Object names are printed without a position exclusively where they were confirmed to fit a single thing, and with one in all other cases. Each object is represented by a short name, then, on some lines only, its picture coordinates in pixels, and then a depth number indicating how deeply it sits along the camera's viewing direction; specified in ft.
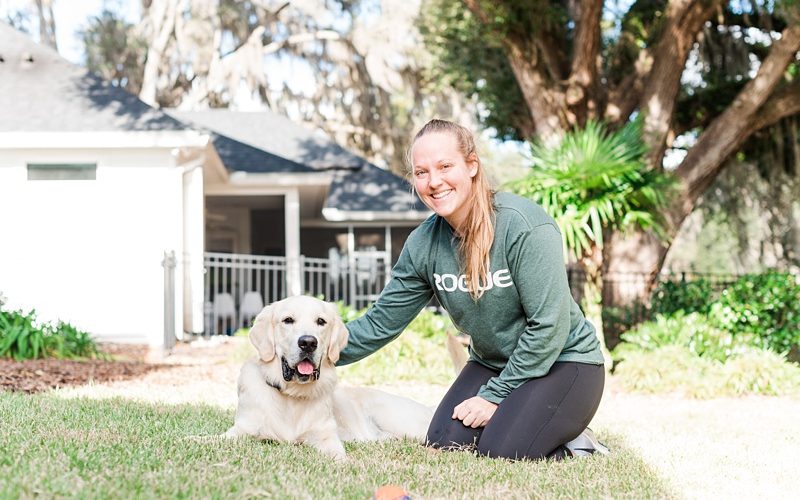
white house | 36.14
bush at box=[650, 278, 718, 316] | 34.42
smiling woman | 12.66
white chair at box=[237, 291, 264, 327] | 44.32
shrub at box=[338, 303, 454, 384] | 26.68
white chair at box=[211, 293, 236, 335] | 42.88
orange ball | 9.45
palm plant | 28.22
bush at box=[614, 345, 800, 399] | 25.17
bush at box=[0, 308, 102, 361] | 25.64
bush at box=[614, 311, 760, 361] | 27.94
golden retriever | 12.40
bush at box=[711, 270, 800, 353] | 30.14
